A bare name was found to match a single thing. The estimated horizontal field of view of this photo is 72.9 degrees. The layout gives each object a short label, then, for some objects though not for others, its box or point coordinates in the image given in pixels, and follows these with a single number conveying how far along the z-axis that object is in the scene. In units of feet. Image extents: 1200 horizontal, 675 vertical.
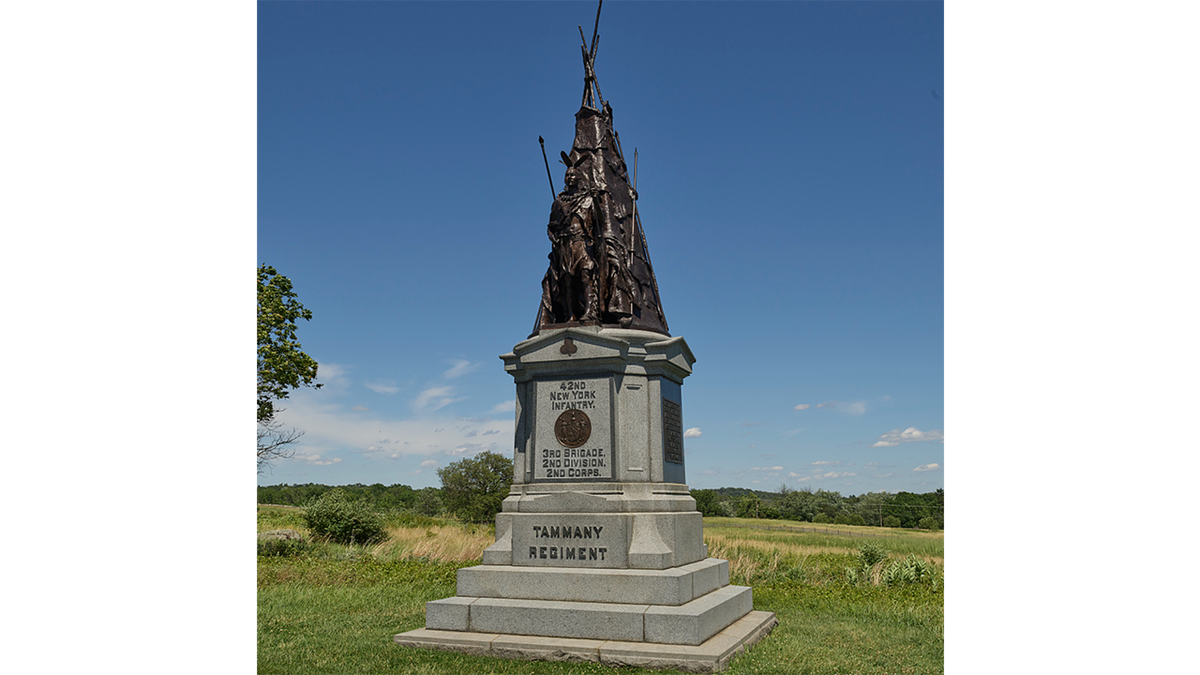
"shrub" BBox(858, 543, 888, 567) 56.59
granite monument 28.35
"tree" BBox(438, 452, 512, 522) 142.51
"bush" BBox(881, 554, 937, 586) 50.06
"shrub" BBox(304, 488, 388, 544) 70.64
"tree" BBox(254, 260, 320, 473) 72.28
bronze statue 36.68
